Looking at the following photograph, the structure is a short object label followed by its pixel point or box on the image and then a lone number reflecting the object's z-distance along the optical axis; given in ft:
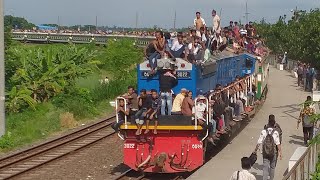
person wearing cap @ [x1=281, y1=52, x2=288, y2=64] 193.21
